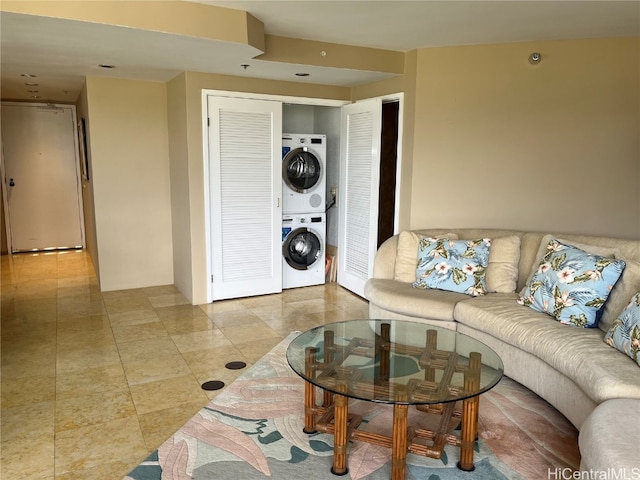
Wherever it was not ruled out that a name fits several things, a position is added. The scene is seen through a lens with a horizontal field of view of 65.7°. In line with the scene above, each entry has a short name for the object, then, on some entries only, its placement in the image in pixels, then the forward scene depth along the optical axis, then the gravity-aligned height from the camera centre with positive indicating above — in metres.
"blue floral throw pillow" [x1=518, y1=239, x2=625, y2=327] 2.71 -0.65
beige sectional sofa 1.90 -0.89
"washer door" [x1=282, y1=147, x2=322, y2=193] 4.93 -0.04
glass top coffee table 2.07 -0.93
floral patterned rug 2.16 -1.32
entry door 6.64 -0.17
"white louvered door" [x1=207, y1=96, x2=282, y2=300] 4.47 -0.27
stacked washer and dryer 4.96 -0.44
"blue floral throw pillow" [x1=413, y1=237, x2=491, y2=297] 3.42 -0.69
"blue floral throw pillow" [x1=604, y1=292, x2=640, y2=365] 2.27 -0.77
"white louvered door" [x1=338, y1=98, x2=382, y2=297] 4.58 -0.24
